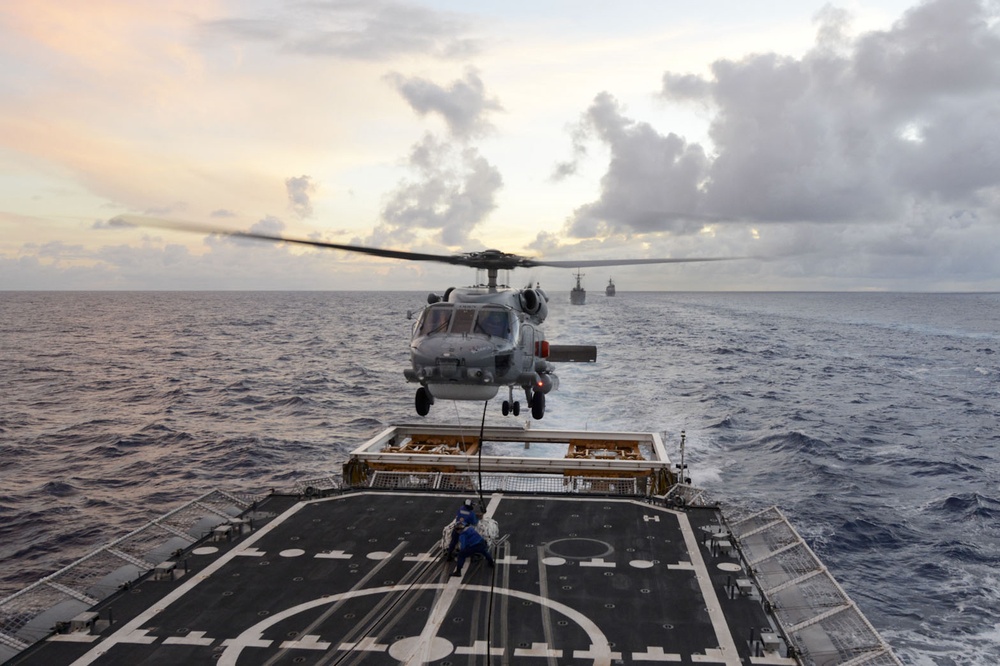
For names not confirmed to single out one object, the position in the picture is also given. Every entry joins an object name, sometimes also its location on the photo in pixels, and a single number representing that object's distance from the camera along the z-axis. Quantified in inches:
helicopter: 774.5
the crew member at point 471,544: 752.3
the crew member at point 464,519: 767.1
